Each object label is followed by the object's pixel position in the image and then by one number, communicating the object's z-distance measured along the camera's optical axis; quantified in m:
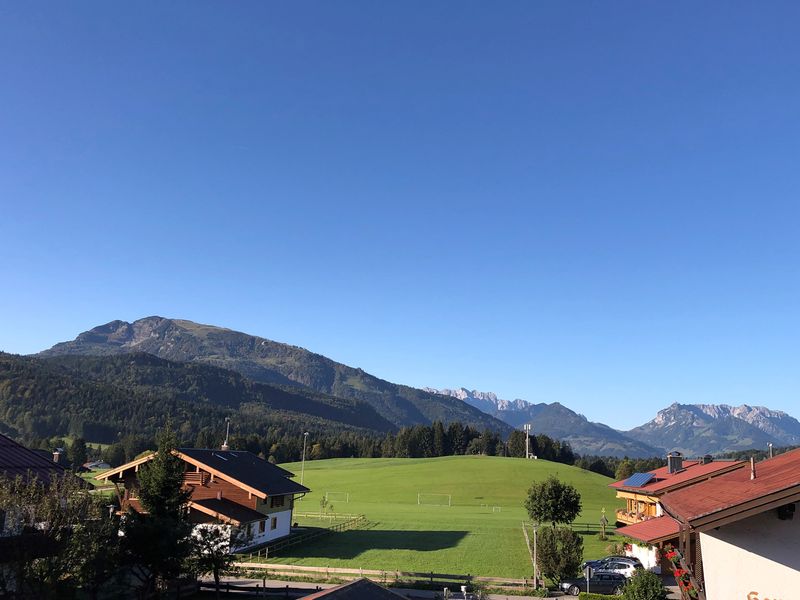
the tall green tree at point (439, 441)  192.38
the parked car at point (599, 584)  34.59
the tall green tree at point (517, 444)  176.73
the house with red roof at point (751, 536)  9.66
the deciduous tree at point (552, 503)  53.44
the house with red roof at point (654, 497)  27.95
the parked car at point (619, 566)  36.84
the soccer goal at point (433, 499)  99.73
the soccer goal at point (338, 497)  101.63
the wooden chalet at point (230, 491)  43.09
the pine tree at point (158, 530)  24.28
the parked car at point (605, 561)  37.81
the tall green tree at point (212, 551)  27.14
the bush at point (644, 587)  21.80
